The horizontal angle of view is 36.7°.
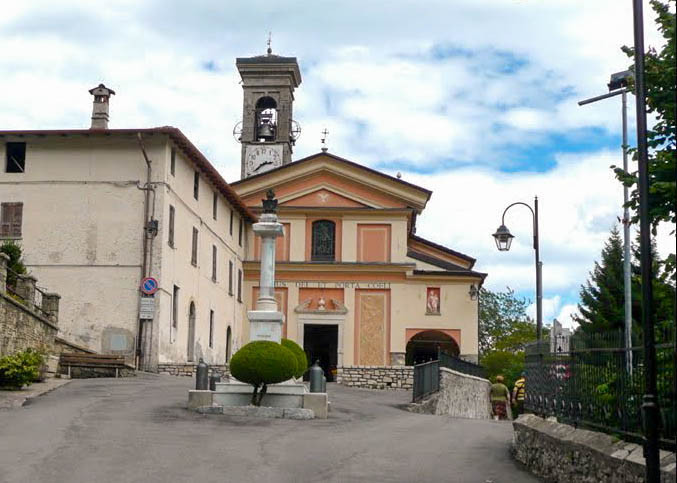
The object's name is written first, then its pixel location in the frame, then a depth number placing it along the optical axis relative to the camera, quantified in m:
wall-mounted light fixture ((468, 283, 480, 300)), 45.69
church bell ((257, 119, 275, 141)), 60.88
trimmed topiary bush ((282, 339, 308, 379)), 21.59
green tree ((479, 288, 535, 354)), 84.86
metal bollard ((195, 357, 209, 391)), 21.72
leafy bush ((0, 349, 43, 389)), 22.84
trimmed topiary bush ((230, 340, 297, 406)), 19.98
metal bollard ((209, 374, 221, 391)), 21.95
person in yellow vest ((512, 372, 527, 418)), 24.67
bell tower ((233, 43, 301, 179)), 61.50
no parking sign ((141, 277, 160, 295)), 33.25
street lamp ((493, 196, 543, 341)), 25.77
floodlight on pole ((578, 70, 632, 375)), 21.17
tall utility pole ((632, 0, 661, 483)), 8.35
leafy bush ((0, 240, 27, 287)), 27.41
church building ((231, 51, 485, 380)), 45.75
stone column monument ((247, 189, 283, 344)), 21.58
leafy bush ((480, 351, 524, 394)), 57.50
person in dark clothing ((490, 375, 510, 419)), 29.48
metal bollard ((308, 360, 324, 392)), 21.80
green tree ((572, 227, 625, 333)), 37.34
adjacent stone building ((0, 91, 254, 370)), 33.47
